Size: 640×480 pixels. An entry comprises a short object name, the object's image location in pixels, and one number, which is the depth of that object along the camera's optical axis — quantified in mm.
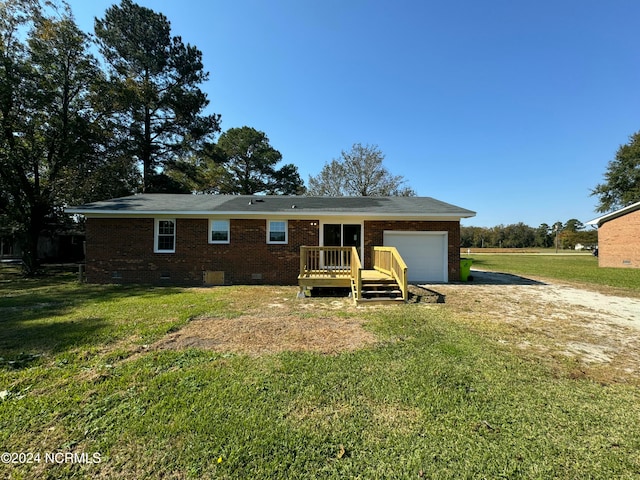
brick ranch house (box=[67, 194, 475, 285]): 11070
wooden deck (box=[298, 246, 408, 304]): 7734
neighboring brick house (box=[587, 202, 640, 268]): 18797
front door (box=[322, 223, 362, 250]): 11477
